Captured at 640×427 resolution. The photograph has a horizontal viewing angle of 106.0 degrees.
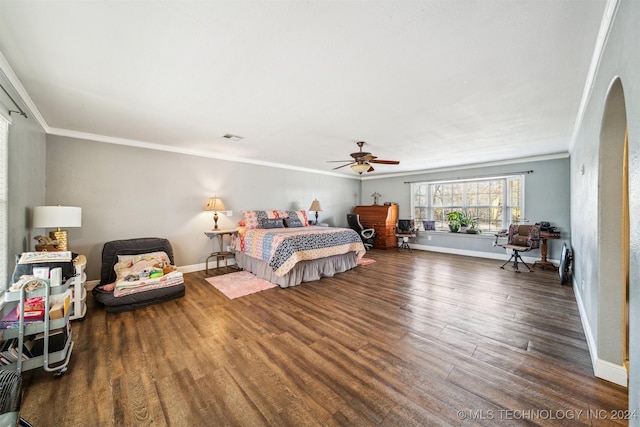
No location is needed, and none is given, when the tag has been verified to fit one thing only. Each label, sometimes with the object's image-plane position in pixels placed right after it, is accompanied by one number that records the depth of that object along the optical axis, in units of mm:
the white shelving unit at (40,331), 1656
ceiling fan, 4105
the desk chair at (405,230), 7012
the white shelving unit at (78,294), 2664
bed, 3943
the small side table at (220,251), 4750
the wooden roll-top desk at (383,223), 7356
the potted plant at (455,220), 6566
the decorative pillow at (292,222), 5809
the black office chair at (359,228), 6957
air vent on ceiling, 3826
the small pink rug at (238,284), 3656
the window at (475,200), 5797
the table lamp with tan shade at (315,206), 6723
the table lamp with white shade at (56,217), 2473
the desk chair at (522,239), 4820
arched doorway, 1760
